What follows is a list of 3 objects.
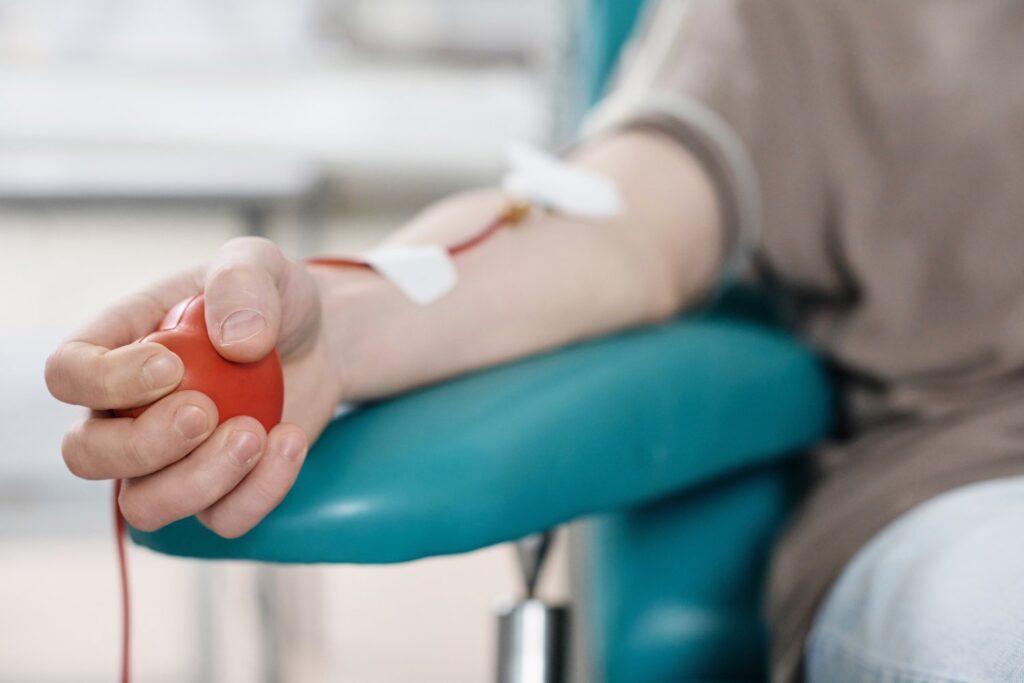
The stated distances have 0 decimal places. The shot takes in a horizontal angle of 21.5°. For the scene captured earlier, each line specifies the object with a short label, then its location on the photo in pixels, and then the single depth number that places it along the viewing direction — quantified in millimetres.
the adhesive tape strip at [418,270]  894
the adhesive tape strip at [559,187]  982
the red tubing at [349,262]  796
